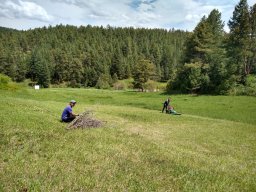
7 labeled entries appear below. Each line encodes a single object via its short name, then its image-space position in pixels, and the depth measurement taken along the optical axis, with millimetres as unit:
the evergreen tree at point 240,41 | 52649
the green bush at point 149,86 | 76877
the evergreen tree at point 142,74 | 76568
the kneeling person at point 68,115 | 14508
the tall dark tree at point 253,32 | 53157
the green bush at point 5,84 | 37600
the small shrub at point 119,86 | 94177
